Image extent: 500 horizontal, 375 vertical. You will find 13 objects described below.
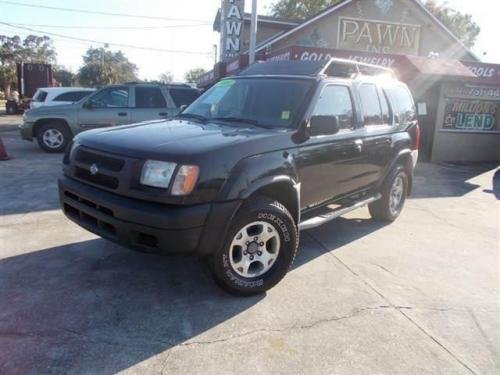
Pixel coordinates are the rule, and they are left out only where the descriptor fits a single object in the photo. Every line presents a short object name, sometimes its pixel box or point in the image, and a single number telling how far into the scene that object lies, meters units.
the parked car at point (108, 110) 11.16
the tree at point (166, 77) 93.15
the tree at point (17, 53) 52.56
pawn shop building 12.58
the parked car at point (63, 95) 15.07
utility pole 14.11
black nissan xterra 3.32
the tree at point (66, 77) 83.57
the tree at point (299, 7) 37.72
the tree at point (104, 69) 73.69
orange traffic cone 10.05
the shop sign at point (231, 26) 19.02
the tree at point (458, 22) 38.78
